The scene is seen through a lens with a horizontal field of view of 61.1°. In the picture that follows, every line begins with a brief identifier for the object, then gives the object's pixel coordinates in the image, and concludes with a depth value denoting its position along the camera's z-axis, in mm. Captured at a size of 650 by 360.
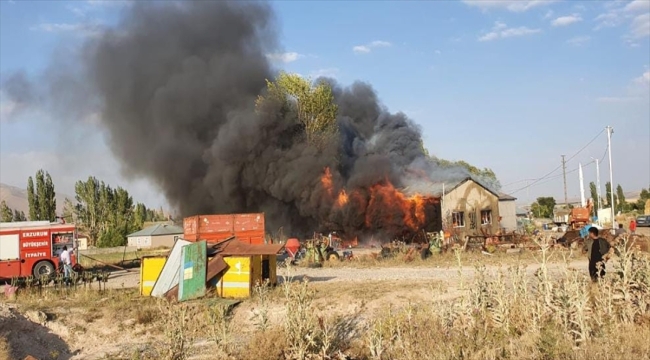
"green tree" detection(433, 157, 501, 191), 69731
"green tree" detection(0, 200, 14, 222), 72125
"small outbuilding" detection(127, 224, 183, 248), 58469
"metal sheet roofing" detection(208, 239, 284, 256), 16219
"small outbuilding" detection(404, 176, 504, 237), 41250
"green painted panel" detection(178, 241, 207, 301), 15422
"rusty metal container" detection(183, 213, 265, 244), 29250
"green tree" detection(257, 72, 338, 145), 48812
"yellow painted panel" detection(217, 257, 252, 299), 15602
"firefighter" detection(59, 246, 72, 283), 21641
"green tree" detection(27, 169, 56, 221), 67775
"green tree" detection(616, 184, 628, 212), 87862
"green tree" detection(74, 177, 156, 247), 73200
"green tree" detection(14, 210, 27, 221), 80131
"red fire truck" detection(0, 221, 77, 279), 24297
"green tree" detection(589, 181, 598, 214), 103688
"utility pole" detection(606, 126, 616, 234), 34188
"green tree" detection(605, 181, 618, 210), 92244
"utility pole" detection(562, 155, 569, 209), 62706
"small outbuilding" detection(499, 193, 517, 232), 47188
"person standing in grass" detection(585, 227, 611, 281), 12289
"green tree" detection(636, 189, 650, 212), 87488
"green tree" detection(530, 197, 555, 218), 90938
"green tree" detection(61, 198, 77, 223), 72438
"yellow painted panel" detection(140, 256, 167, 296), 17000
